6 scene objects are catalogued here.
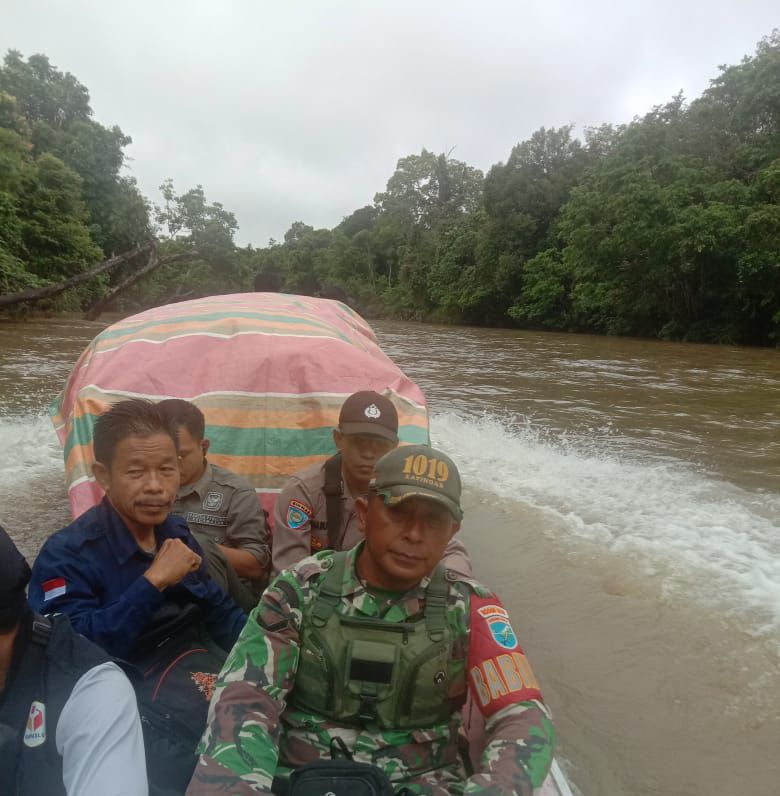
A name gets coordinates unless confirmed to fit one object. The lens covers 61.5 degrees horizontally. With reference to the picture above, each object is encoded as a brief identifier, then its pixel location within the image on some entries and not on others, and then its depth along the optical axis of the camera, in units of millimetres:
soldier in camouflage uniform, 1383
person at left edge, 1146
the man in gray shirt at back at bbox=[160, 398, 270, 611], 2592
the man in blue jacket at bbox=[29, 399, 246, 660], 1650
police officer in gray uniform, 2496
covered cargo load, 3346
